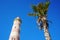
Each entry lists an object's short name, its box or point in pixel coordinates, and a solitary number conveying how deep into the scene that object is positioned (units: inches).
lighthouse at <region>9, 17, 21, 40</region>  981.6
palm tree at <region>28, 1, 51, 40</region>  600.7
